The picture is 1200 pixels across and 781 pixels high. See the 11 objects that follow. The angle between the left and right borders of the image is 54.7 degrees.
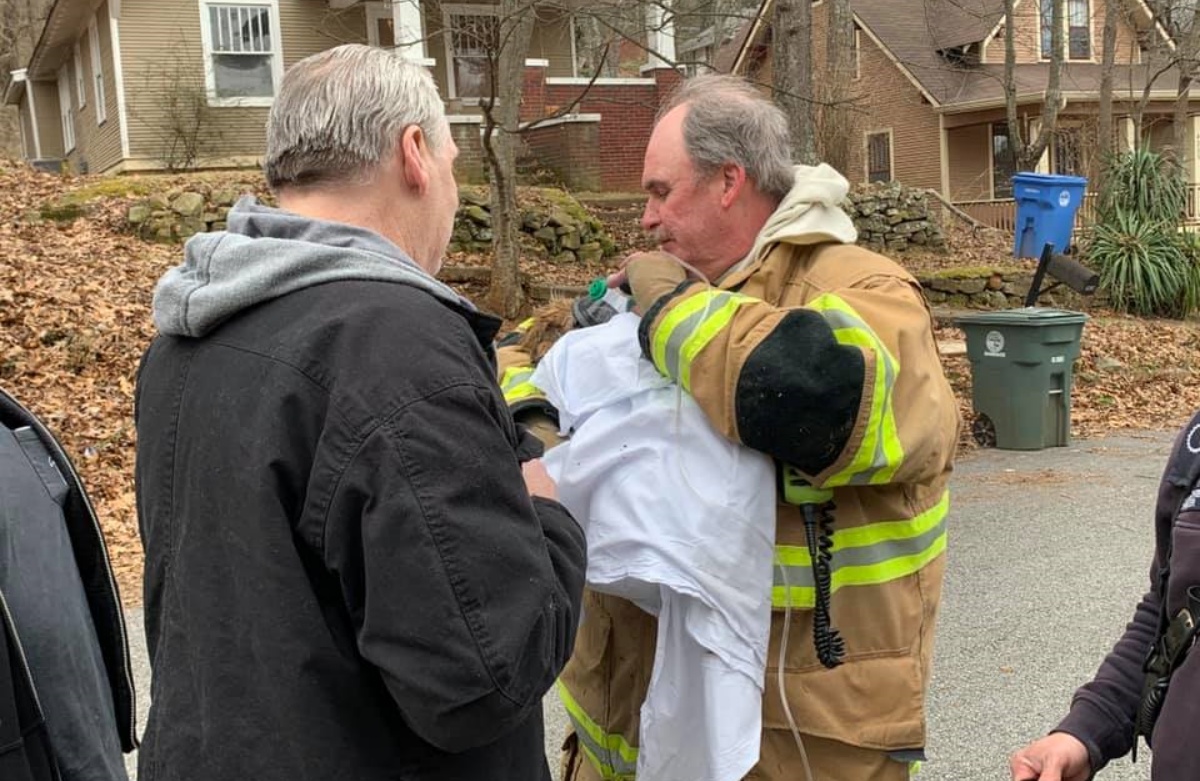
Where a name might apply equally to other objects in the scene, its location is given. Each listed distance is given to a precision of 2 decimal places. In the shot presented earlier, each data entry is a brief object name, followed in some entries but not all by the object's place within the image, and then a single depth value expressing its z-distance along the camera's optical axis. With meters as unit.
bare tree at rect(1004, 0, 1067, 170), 17.50
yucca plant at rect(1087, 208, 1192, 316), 14.16
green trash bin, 8.59
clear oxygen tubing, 2.10
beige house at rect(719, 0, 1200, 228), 26.47
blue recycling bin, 14.79
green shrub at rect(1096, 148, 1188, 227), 15.41
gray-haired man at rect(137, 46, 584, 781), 1.45
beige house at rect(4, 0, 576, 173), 18.05
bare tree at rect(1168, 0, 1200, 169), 18.81
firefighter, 1.93
